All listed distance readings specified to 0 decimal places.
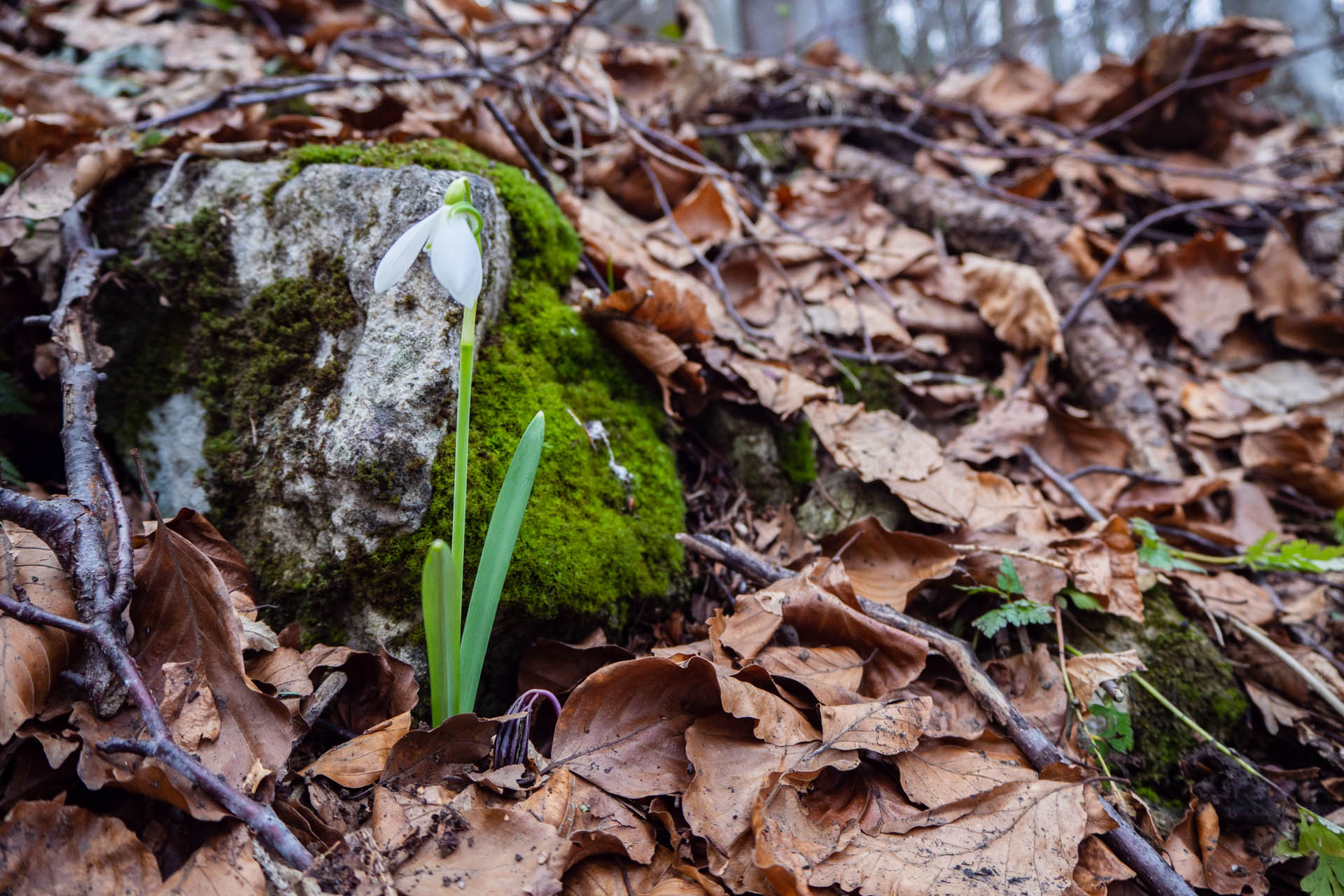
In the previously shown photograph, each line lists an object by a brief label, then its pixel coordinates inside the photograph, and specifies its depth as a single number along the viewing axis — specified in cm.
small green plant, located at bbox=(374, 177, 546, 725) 30
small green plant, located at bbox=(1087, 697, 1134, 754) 36
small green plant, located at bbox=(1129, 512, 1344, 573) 42
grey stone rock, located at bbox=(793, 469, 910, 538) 45
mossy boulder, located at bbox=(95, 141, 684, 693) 36
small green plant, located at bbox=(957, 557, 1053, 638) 39
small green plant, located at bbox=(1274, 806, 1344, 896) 33
